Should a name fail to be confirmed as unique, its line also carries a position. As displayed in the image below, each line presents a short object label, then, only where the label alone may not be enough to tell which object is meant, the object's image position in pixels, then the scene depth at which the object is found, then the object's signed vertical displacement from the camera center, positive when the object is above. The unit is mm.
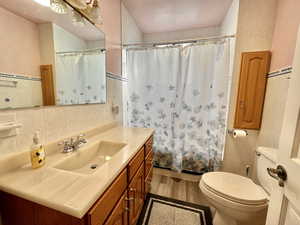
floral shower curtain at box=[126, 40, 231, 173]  1685 -24
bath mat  1283 -1152
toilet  1003 -752
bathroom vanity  509 -403
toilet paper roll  1485 -362
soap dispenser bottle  710 -312
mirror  695 +249
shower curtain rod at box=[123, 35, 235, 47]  1612 +737
